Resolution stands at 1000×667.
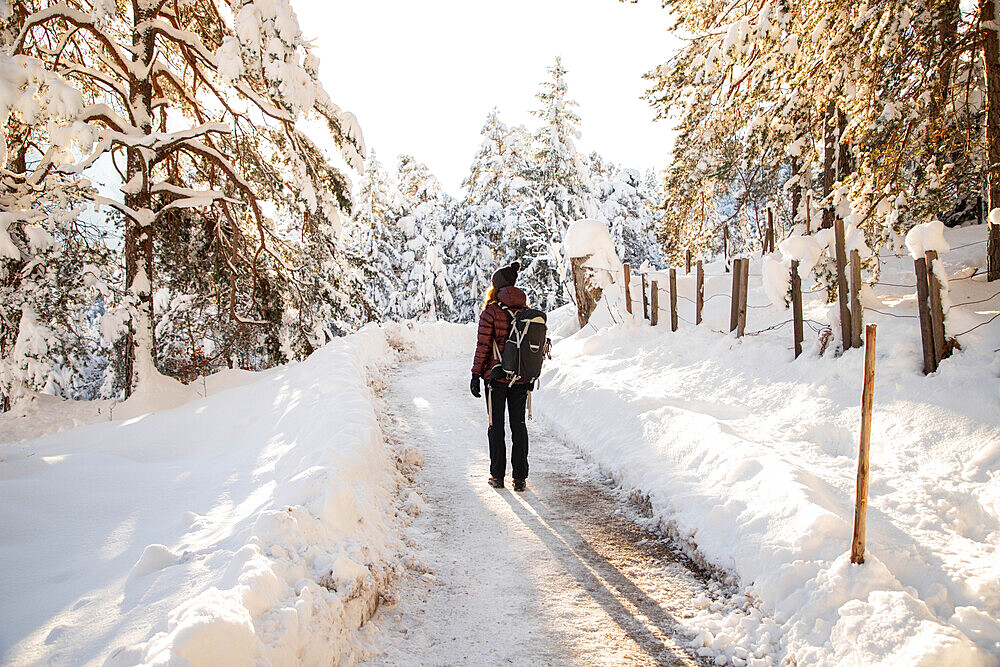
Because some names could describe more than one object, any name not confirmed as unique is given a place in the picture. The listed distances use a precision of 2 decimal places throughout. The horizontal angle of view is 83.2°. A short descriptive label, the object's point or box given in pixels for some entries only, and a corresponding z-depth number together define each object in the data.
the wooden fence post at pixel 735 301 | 9.14
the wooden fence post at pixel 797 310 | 7.52
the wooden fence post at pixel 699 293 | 10.56
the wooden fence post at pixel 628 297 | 12.80
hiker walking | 5.97
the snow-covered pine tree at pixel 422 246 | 32.78
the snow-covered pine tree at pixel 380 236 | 32.44
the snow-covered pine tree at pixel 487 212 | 27.67
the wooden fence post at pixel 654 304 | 11.81
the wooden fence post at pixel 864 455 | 3.38
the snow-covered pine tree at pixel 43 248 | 7.55
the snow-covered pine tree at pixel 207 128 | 9.46
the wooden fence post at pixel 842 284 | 6.71
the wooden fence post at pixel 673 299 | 11.01
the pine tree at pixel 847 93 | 6.05
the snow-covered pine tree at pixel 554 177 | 24.55
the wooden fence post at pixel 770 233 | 12.41
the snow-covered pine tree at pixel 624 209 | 31.59
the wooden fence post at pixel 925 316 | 5.61
